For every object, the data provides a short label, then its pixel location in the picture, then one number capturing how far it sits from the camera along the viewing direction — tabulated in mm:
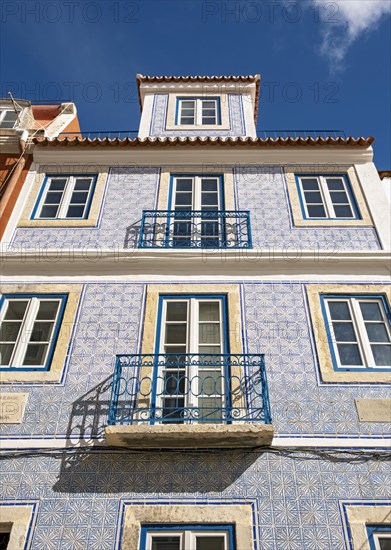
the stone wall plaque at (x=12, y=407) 5613
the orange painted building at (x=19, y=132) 8172
